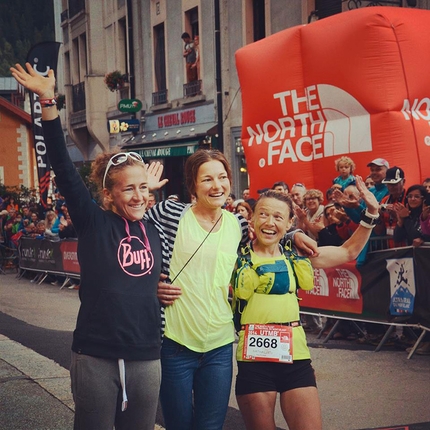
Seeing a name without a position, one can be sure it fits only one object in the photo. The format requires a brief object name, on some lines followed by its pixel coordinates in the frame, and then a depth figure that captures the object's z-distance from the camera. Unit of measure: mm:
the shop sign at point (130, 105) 26641
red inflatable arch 10359
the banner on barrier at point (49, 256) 16109
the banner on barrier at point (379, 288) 7996
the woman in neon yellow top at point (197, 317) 3766
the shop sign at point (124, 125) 27156
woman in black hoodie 3387
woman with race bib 3877
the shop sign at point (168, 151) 23547
